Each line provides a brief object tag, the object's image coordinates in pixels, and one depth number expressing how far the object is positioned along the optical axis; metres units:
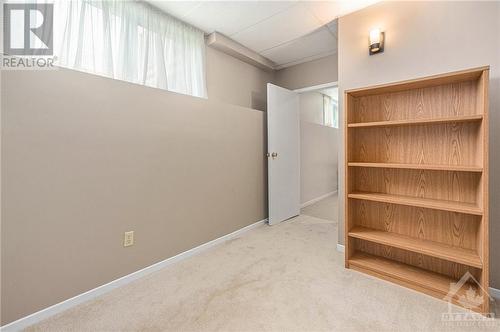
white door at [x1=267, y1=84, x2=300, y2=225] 3.20
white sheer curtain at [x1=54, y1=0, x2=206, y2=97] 1.75
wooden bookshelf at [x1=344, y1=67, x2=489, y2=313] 1.55
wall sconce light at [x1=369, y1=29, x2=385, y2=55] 2.03
